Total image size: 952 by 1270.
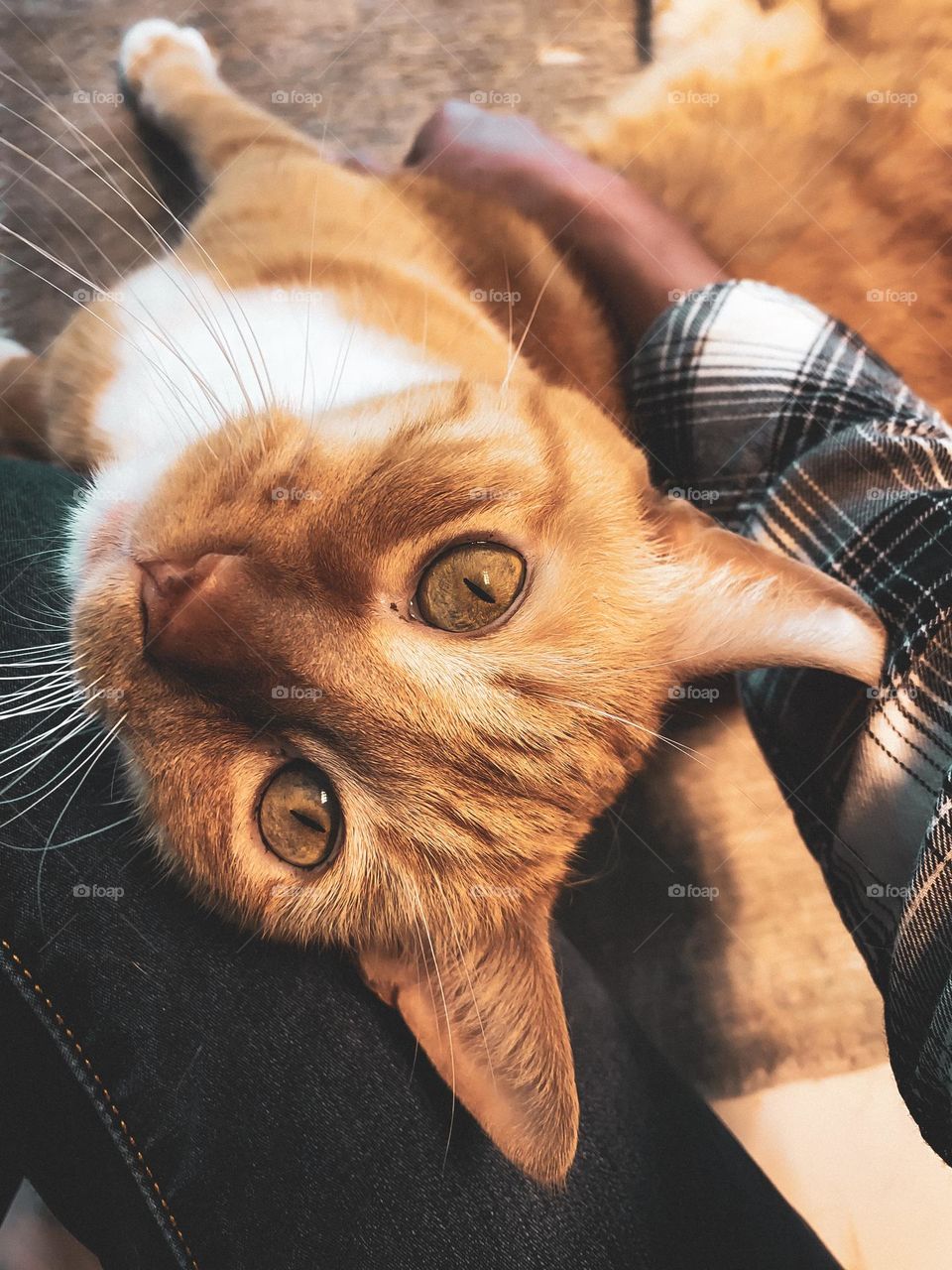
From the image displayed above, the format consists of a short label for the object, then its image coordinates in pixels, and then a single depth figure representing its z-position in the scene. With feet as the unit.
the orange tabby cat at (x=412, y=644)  0.51
